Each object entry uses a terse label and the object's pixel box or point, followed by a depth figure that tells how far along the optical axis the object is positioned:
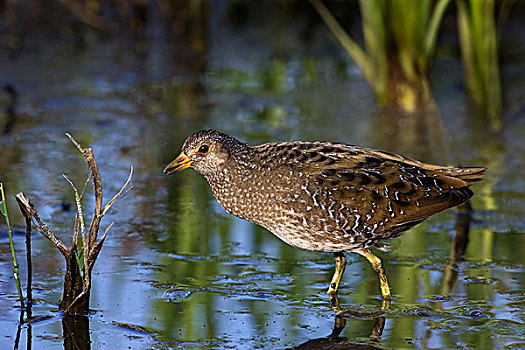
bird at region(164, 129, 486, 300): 10.58
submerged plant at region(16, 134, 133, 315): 9.57
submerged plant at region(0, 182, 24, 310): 9.46
